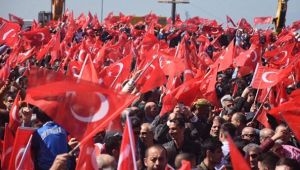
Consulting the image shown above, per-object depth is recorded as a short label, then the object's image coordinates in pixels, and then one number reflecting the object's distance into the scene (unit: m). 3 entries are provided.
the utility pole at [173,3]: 68.66
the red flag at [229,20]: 43.29
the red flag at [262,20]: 44.69
